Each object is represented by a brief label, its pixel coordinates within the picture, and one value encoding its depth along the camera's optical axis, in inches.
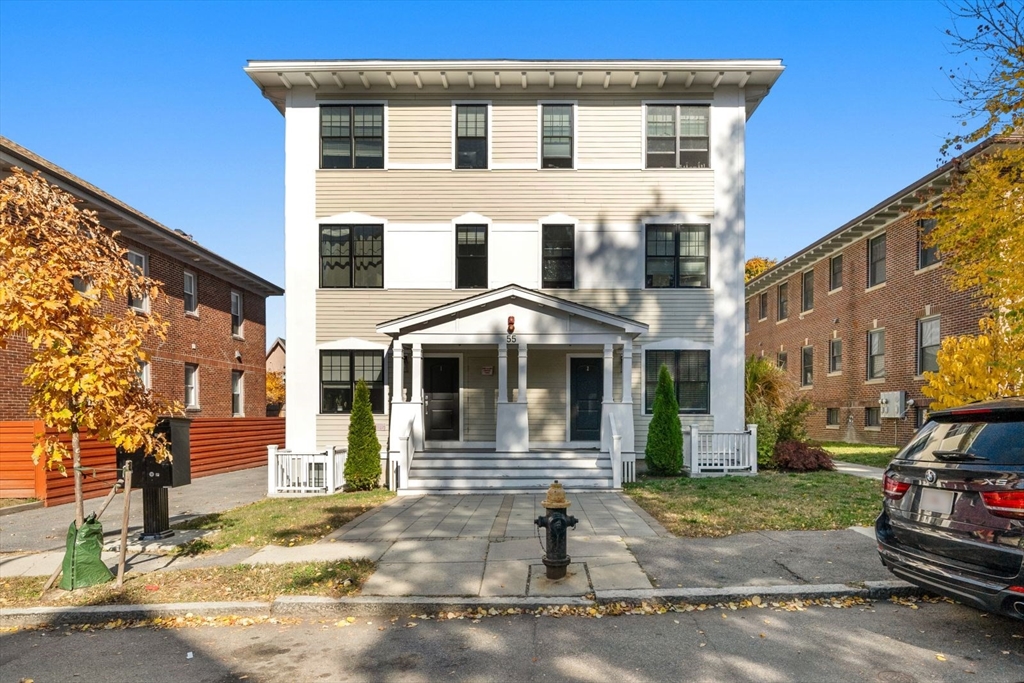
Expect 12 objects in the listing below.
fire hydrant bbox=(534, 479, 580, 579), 265.3
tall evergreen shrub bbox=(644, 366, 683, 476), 579.2
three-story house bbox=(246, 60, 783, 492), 636.1
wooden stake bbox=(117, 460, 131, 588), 277.3
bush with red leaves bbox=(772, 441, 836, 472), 601.0
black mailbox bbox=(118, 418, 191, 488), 341.1
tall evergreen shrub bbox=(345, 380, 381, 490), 550.9
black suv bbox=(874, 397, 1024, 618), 179.6
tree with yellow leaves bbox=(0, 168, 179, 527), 254.1
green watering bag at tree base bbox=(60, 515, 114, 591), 273.3
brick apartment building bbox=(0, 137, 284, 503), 570.9
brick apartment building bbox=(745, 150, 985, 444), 789.9
